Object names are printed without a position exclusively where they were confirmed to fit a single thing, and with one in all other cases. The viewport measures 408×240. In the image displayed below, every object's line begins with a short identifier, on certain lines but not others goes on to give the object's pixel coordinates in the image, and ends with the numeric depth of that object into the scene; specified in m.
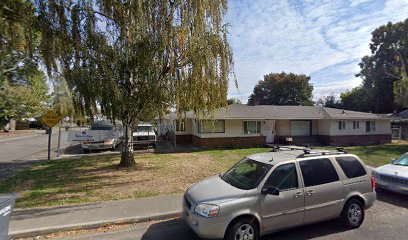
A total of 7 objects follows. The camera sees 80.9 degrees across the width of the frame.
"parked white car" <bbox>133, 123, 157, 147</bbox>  19.34
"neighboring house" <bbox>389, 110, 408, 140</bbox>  28.89
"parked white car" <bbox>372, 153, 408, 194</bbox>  7.09
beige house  20.33
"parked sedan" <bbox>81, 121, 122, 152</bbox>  16.15
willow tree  8.75
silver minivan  4.27
